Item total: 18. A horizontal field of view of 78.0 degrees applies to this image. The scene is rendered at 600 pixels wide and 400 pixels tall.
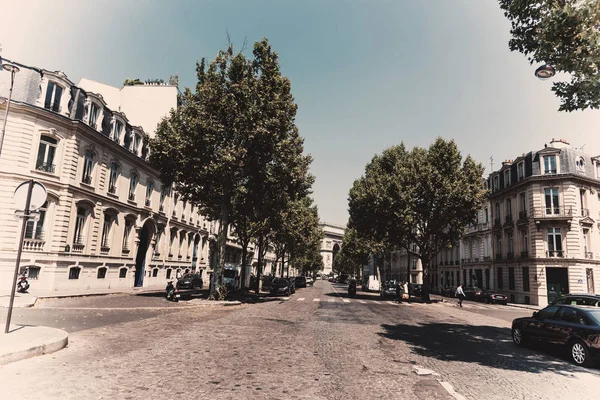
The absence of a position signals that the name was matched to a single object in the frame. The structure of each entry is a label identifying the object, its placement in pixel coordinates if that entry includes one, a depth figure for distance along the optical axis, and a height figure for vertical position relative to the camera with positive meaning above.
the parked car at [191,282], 30.60 -2.15
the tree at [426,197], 29.98 +5.71
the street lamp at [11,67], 13.64 +6.64
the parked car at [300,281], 52.12 -2.69
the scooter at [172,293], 21.48 -2.17
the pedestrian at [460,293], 28.70 -1.86
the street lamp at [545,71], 8.87 +4.81
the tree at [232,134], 20.70 +6.99
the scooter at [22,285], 19.88 -1.94
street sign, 8.78 +1.25
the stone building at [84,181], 21.36 +4.78
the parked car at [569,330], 8.47 -1.40
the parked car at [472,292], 37.73 -2.27
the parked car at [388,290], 35.88 -2.27
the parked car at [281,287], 31.72 -2.24
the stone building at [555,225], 34.19 +4.67
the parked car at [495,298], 35.12 -2.55
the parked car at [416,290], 46.21 -2.90
